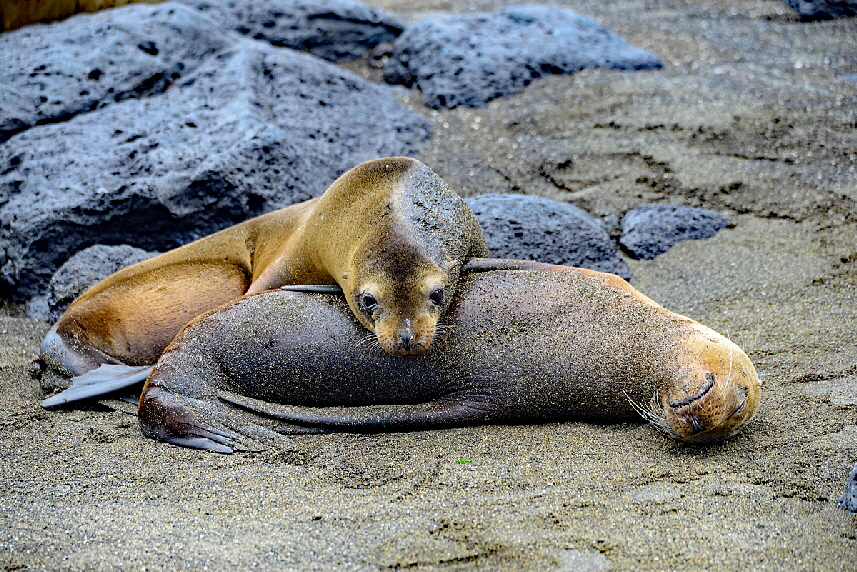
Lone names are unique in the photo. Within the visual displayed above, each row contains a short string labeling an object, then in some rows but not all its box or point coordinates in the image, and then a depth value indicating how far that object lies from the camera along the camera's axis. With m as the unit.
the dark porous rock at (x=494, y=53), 17.00
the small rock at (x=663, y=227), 12.45
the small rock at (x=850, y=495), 6.41
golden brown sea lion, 8.29
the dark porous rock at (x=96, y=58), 14.87
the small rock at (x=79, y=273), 11.98
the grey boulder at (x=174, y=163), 12.91
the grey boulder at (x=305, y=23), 18.16
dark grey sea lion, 8.33
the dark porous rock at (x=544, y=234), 11.60
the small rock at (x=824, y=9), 19.27
